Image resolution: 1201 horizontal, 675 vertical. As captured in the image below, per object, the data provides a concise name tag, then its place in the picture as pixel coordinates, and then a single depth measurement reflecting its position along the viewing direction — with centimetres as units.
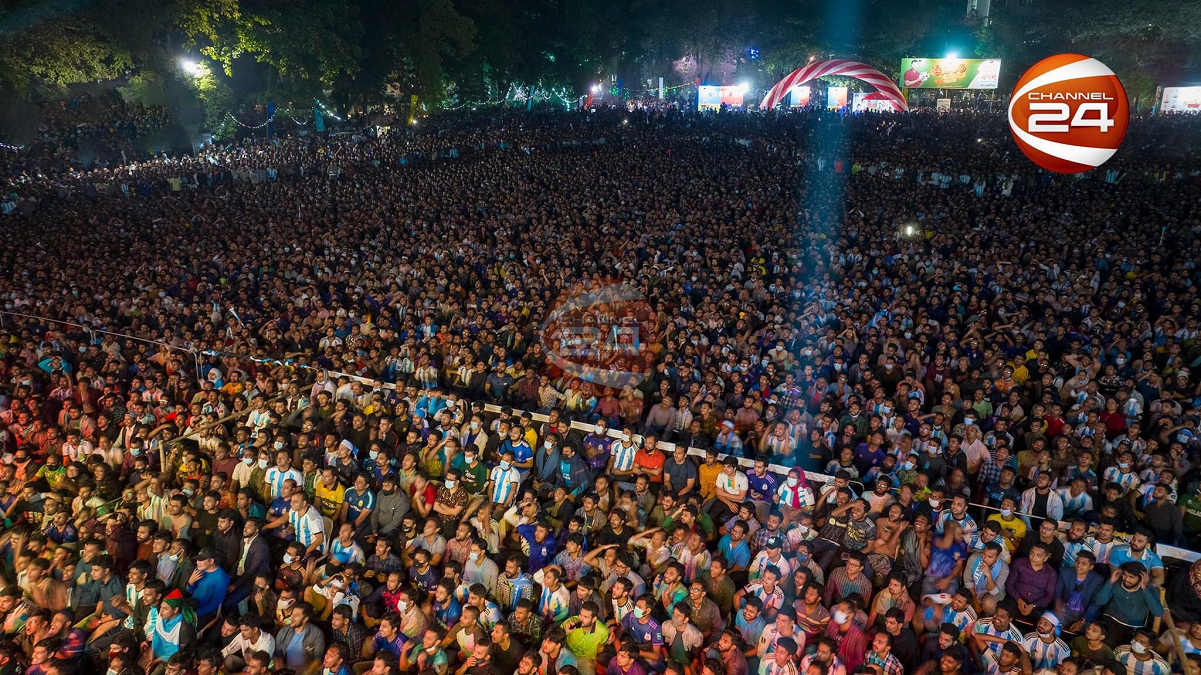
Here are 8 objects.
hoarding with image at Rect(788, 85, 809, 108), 4725
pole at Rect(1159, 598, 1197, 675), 442
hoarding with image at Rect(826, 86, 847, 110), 4416
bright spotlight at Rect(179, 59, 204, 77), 2881
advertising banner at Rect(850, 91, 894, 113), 4403
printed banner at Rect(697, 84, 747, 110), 4778
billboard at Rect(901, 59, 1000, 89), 3925
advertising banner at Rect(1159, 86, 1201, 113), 3625
